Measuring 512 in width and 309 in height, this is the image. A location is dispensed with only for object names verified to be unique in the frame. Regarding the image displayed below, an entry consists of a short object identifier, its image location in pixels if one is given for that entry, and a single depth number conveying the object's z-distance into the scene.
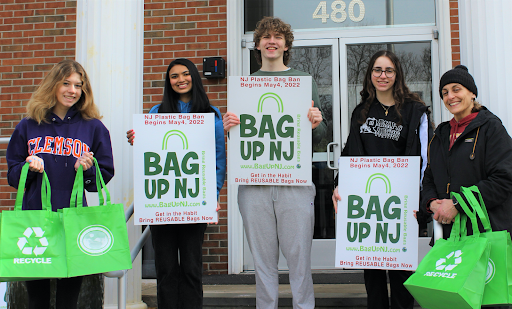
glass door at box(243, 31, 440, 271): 4.77
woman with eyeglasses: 2.69
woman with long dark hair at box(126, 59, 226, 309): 2.69
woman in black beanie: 2.30
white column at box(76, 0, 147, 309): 3.27
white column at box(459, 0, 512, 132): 2.88
